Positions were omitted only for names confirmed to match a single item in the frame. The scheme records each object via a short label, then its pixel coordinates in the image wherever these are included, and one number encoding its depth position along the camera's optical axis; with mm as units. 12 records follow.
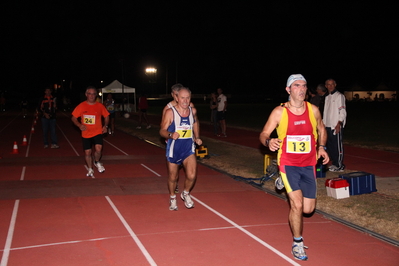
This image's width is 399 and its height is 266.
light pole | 58344
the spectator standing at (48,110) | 15766
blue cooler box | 8234
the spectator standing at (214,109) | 20422
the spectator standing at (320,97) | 10906
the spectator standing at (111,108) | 22123
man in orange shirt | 10406
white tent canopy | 41641
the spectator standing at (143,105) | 25028
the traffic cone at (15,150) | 15233
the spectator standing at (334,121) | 10430
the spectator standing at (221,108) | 19891
